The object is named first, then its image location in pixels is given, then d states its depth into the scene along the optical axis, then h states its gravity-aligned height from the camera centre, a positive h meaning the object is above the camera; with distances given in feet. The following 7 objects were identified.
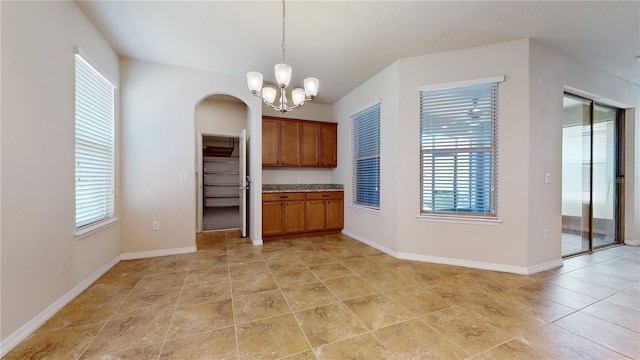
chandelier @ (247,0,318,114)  6.95 +2.97
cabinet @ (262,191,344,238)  13.56 -2.11
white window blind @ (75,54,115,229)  7.63 +1.21
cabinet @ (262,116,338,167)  14.23 +2.30
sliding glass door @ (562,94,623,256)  10.94 +0.23
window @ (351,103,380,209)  12.52 +1.22
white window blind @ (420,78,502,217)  9.45 +1.25
